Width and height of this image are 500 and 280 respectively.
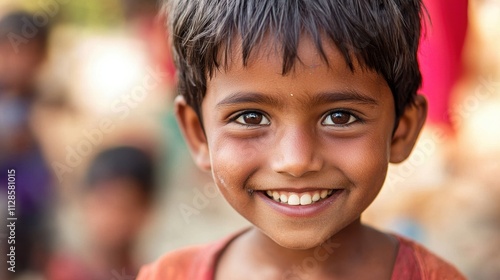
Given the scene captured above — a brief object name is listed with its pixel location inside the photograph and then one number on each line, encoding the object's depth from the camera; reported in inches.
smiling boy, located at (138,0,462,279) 46.1
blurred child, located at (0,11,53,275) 100.3
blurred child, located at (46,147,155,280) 101.4
